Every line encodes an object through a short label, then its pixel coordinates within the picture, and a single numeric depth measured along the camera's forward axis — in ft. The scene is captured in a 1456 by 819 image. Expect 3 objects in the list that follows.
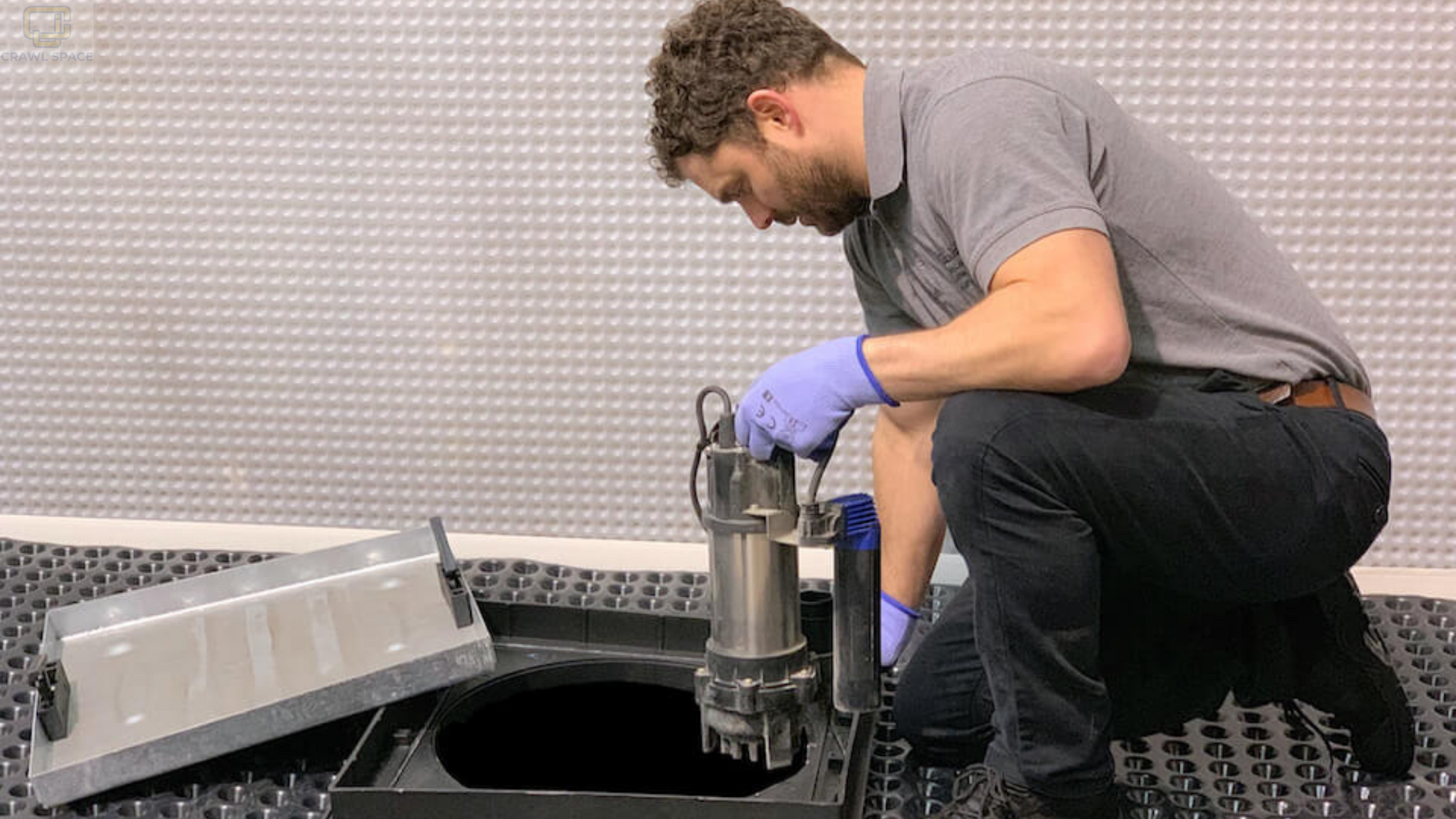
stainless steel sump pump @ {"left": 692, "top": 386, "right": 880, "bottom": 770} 4.58
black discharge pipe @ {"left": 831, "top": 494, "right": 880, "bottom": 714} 4.62
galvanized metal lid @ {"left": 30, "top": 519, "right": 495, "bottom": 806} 5.03
